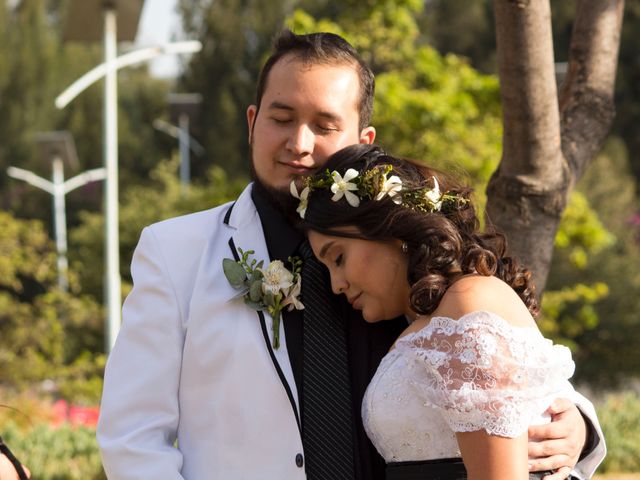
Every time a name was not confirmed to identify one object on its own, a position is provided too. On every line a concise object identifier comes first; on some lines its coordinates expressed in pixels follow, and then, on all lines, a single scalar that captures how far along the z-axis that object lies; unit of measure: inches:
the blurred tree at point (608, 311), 919.0
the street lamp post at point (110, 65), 469.7
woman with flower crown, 99.7
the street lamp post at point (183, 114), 1107.9
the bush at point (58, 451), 334.6
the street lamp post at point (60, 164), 747.4
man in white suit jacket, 115.3
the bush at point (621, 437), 392.8
